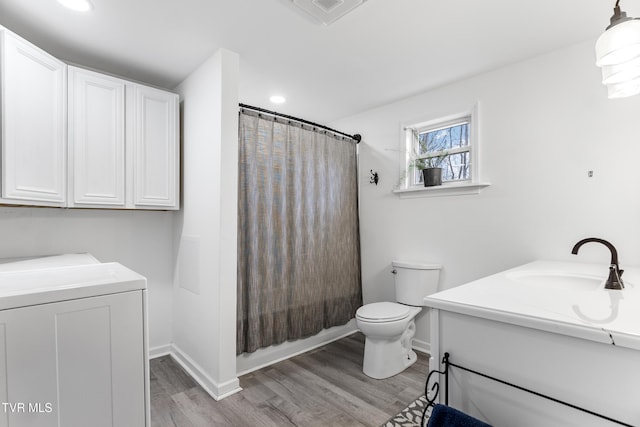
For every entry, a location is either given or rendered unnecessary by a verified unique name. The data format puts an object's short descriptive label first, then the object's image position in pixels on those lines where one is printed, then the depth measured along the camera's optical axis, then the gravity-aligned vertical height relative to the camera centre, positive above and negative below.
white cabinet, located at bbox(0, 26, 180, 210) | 1.64 +0.50
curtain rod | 2.39 +0.80
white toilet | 2.30 -0.83
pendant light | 1.00 +0.52
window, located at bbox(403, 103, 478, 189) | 2.62 +0.57
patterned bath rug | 1.78 -1.21
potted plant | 2.70 +0.39
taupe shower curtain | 2.40 -0.17
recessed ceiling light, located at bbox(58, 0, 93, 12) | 1.60 +1.09
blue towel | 0.96 -0.65
